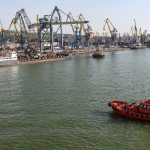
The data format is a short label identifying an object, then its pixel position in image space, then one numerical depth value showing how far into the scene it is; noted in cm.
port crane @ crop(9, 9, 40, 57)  12779
